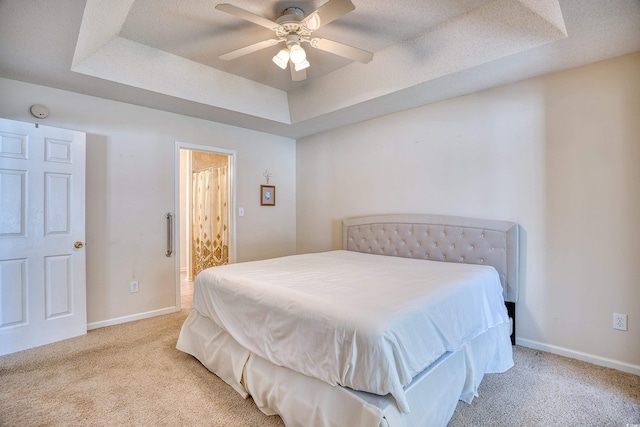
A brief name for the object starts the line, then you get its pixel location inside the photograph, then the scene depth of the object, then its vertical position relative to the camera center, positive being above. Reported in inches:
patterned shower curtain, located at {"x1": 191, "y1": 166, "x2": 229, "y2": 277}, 173.3 -4.0
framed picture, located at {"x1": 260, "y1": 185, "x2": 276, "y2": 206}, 172.4 +9.4
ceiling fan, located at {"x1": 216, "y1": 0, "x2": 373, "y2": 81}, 71.5 +46.8
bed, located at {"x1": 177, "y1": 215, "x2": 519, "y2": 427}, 51.8 -25.4
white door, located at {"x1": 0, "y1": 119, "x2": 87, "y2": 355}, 97.6 -8.1
